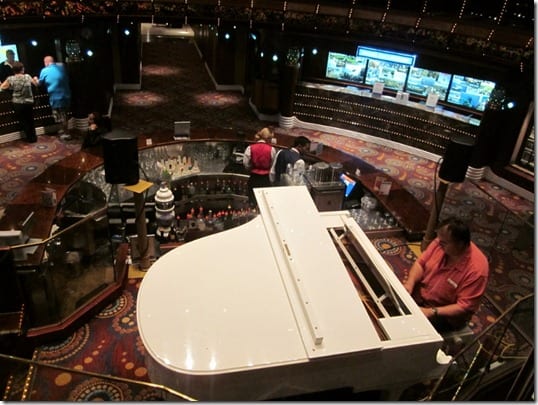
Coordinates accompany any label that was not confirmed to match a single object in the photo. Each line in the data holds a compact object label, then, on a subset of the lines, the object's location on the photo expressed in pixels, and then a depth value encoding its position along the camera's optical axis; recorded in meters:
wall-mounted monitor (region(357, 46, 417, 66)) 9.55
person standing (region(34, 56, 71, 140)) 8.64
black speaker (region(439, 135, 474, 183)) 5.01
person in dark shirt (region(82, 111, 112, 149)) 7.30
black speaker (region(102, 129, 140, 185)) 4.45
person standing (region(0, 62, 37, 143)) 8.16
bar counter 5.42
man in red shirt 3.55
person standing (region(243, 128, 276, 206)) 6.27
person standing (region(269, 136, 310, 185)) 6.15
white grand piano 2.82
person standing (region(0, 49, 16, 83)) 8.35
